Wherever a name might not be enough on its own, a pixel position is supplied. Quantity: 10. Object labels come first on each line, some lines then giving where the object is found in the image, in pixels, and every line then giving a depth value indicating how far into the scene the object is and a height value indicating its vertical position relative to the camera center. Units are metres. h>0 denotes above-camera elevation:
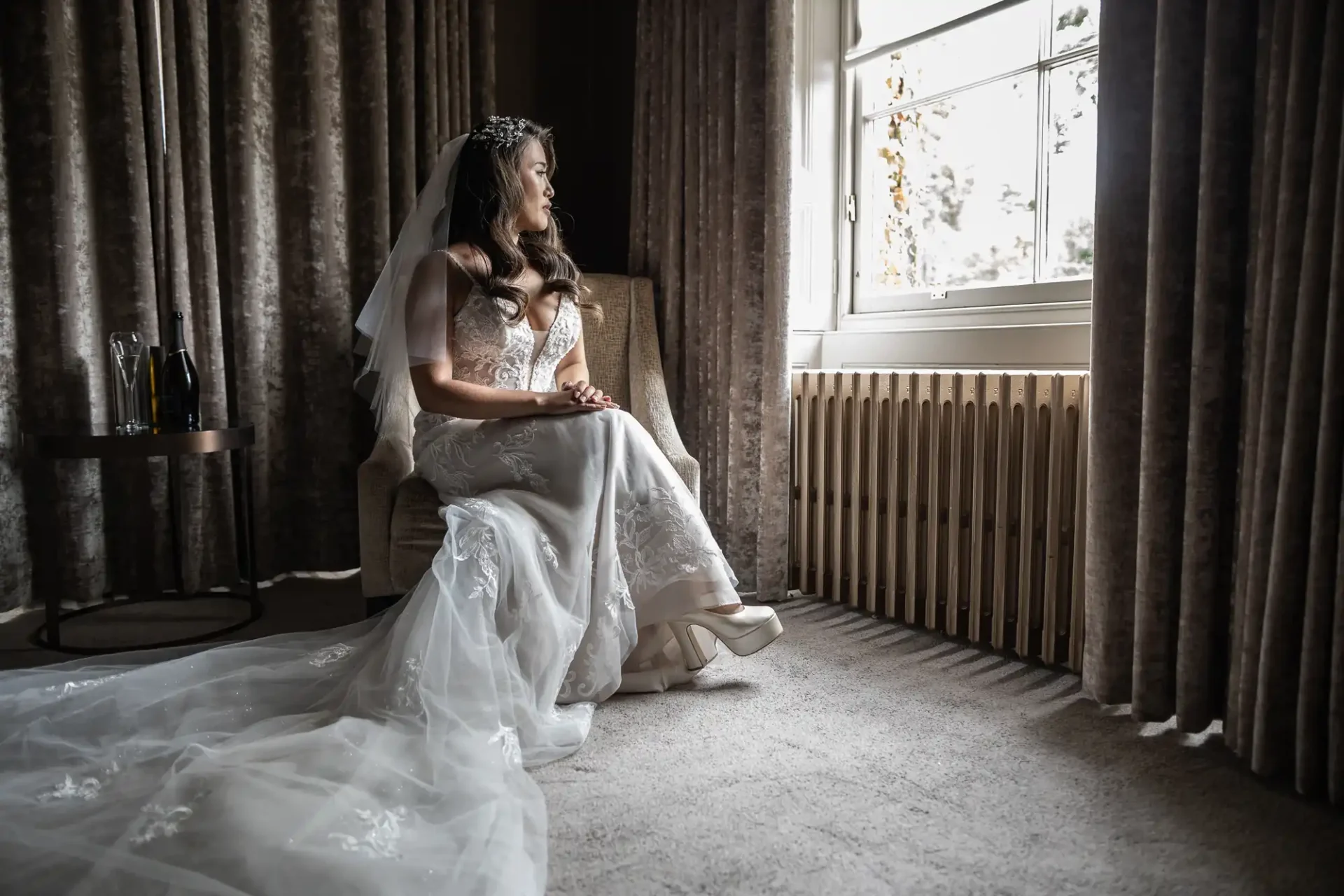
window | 2.36 +0.58
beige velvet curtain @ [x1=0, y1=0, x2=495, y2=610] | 2.56 +0.40
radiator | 2.10 -0.40
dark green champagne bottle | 2.48 -0.10
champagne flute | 2.50 -0.06
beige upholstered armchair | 2.03 -0.27
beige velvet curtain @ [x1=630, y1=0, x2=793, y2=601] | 2.61 +0.33
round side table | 2.22 -0.25
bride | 1.12 -0.60
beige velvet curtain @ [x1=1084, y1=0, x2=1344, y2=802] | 1.43 -0.05
